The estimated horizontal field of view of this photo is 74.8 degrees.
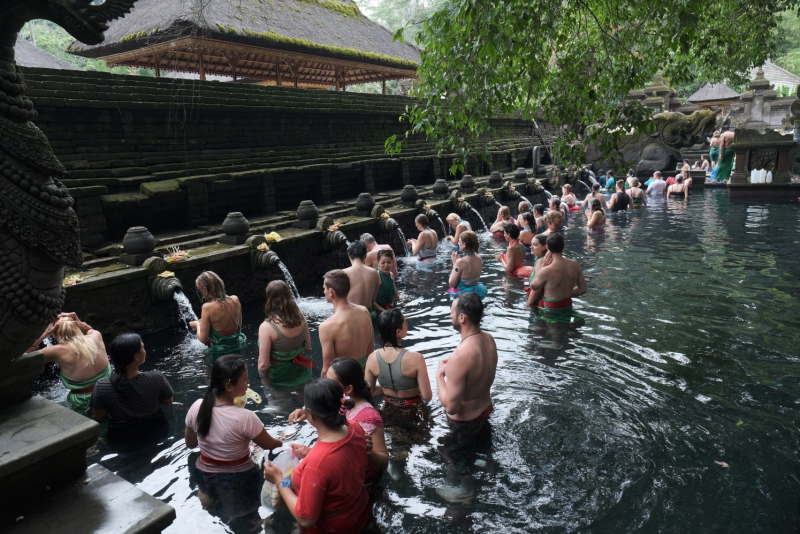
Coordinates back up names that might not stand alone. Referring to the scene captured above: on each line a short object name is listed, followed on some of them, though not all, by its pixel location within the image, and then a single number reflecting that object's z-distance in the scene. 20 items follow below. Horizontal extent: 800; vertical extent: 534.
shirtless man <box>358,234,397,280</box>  7.82
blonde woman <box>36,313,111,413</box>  4.86
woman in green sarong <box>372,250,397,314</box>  7.19
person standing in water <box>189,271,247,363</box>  6.02
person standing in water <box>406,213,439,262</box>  10.80
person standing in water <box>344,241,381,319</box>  6.58
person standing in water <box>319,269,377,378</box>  4.87
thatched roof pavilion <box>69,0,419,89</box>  13.05
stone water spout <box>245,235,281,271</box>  9.13
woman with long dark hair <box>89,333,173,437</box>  4.29
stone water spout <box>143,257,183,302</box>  7.52
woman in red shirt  2.77
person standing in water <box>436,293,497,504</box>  4.27
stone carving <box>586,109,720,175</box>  25.11
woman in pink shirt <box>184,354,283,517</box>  3.55
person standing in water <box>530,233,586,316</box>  7.34
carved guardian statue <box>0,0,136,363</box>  2.40
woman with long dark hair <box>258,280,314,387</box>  5.45
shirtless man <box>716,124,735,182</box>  22.62
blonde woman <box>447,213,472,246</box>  10.55
